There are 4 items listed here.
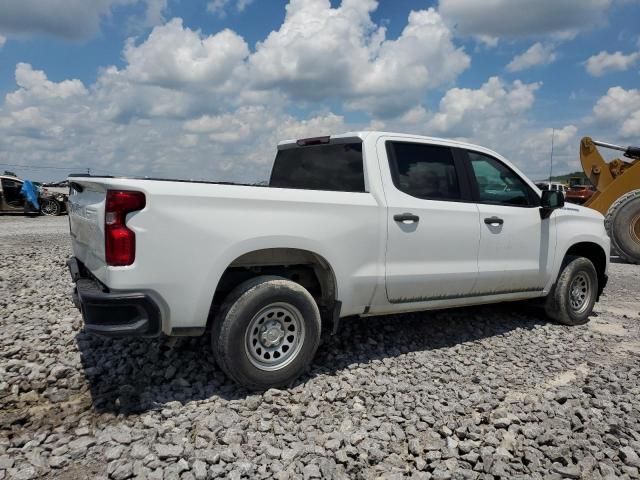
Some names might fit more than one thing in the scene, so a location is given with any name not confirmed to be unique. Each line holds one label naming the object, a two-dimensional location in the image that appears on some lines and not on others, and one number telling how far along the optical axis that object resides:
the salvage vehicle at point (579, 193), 20.99
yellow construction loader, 10.85
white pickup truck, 3.29
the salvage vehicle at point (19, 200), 19.50
